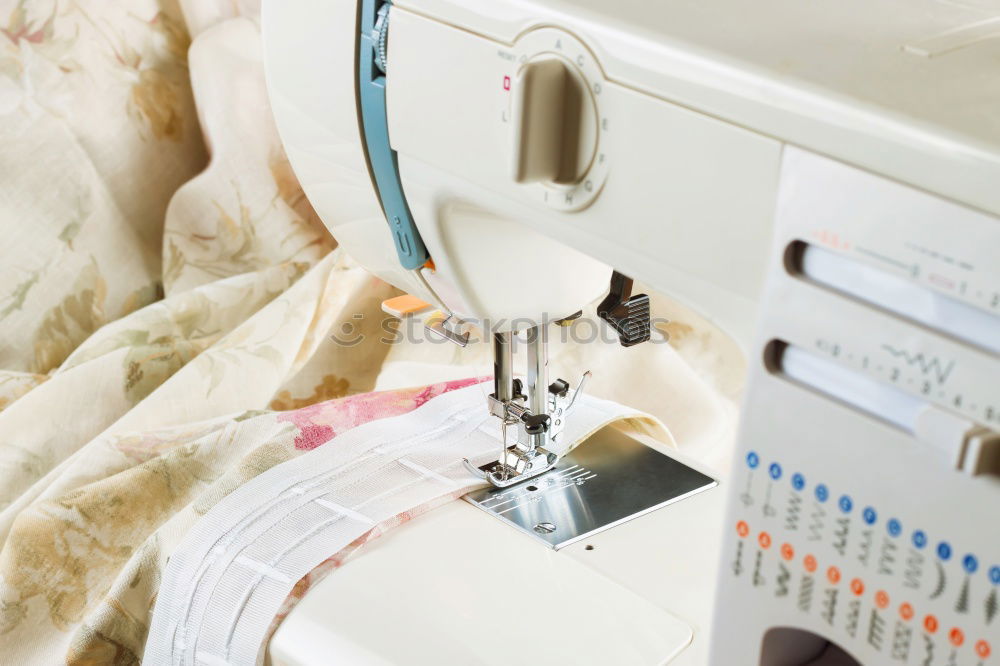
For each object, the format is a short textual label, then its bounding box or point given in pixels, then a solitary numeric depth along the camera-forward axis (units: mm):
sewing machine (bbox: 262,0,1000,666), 618
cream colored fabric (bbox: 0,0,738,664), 883
